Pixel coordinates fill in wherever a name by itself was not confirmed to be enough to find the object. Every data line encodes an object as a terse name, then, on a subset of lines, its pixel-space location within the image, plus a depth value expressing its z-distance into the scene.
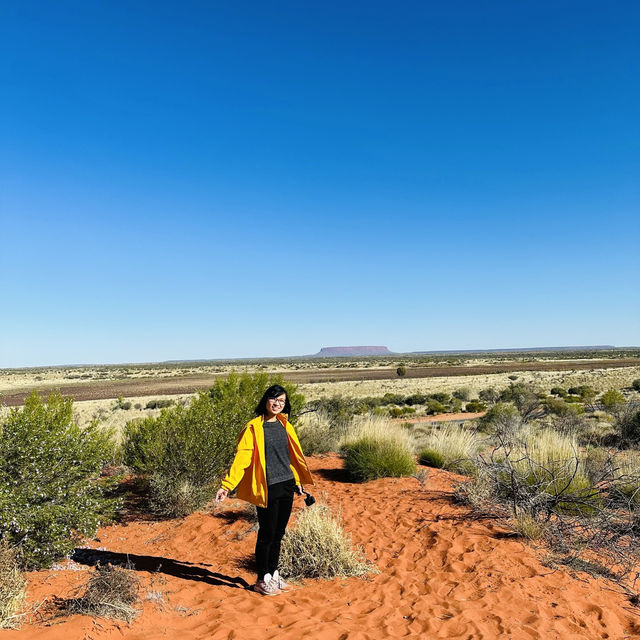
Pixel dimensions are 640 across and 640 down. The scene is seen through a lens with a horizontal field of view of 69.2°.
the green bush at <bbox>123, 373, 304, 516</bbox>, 7.46
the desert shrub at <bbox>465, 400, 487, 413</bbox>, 24.70
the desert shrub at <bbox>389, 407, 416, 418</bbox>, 23.64
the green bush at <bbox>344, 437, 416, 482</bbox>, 9.35
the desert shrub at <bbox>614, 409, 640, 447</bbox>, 12.79
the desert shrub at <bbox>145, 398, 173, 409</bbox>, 29.33
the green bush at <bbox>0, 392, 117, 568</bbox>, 4.72
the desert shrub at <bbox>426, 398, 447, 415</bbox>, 24.58
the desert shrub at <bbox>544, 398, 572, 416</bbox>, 19.38
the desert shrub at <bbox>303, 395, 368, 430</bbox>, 15.97
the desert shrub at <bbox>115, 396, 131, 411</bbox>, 27.97
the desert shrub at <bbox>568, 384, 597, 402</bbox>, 26.33
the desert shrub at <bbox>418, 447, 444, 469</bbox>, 10.41
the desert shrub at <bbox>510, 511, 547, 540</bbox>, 5.64
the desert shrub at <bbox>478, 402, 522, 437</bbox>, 15.77
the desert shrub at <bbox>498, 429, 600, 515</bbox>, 6.07
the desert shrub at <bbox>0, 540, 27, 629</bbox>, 3.54
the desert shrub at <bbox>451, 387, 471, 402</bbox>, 30.28
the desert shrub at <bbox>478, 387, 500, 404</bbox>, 26.95
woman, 4.41
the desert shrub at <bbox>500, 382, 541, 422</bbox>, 21.77
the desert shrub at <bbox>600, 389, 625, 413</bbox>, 19.61
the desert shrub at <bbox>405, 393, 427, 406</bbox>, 28.58
